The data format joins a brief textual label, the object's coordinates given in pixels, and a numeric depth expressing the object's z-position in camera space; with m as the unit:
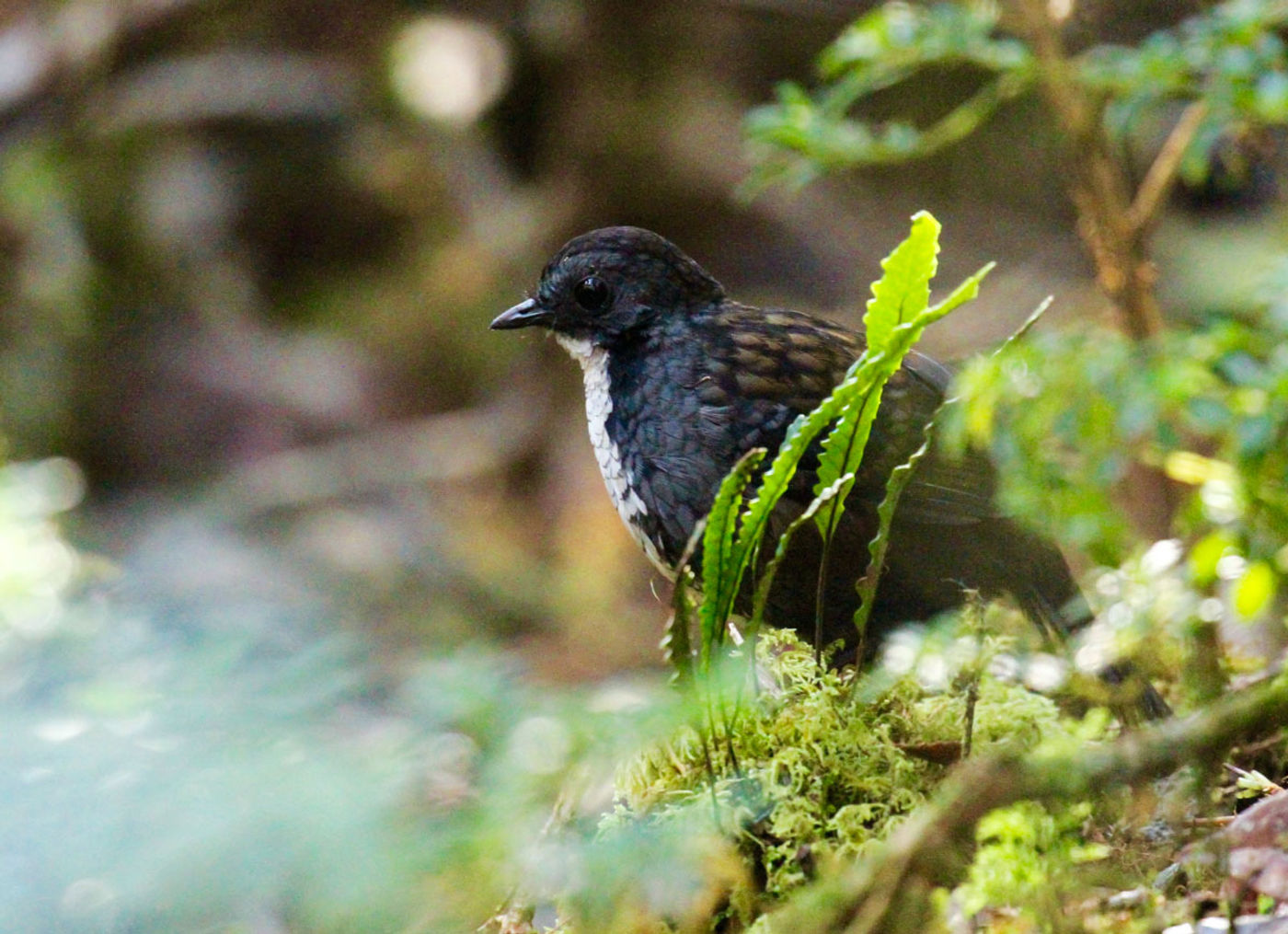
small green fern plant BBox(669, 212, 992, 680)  4.02
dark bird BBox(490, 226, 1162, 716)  5.51
